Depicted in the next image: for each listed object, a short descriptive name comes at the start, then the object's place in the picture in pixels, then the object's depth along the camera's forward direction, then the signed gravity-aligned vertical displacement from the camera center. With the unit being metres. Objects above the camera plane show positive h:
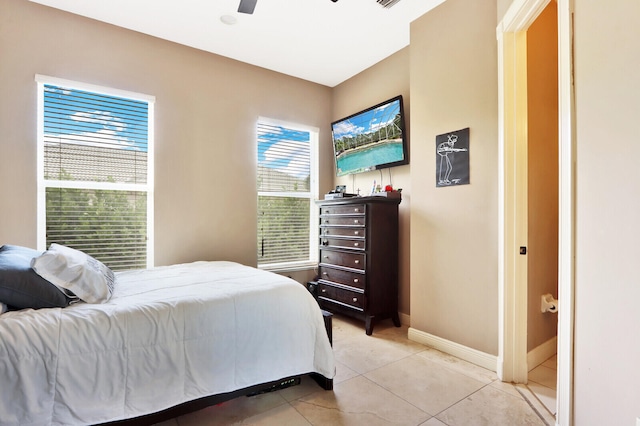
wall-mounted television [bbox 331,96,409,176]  3.15 +0.81
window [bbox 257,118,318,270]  3.76 +0.22
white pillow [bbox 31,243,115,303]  1.49 -0.31
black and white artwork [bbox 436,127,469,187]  2.38 +0.43
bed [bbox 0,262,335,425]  1.25 -0.64
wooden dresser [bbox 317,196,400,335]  2.92 -0.45
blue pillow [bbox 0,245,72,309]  1.39 -0.35
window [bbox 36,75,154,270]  2.66 +0.37
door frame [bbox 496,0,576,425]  2.03 +0.11
